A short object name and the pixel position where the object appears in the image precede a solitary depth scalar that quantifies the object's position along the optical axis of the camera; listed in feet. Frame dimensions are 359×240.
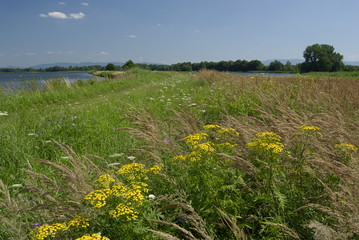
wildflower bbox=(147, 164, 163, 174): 6.49
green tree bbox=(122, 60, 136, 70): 155.43
